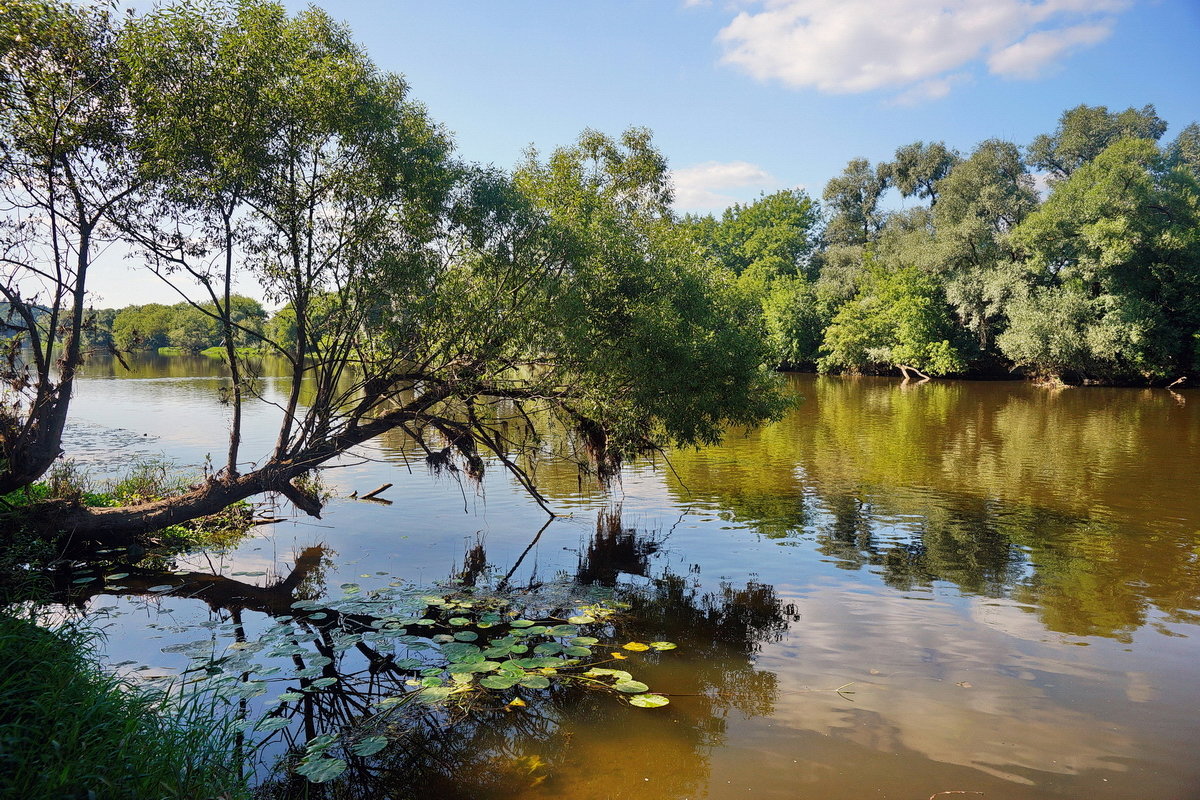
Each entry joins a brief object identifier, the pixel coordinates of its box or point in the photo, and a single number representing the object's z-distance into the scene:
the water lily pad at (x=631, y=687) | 9.36
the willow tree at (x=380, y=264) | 12.84
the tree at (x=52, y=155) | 12.08
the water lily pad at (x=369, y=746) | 7.70
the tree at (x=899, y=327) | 60.88
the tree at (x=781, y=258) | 72.25
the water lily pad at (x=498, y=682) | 8.80
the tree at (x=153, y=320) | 127.69
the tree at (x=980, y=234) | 54.62
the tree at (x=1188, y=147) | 68.12
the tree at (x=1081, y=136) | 62.88
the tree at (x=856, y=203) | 81.69
